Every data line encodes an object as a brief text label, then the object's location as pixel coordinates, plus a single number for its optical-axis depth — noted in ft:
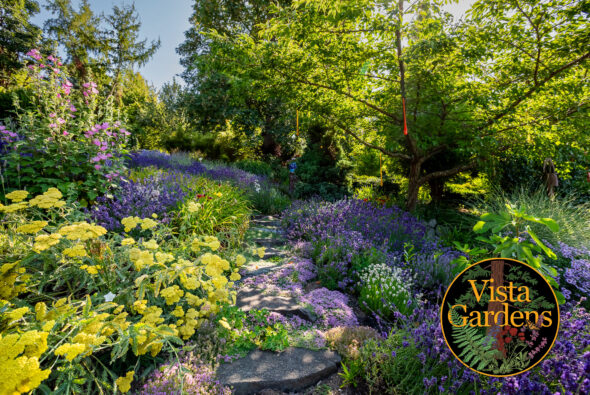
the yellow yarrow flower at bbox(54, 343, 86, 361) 4.02
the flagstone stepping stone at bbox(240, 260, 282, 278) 11.55
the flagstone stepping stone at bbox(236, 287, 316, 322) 8.64
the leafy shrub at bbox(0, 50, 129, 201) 11.41
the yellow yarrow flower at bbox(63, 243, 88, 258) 5.82
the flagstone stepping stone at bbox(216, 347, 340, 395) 6.02
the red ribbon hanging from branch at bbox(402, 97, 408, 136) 16.10
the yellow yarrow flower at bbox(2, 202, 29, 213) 6.38
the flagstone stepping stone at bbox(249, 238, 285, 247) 15.41
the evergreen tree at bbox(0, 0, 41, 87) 59.88
